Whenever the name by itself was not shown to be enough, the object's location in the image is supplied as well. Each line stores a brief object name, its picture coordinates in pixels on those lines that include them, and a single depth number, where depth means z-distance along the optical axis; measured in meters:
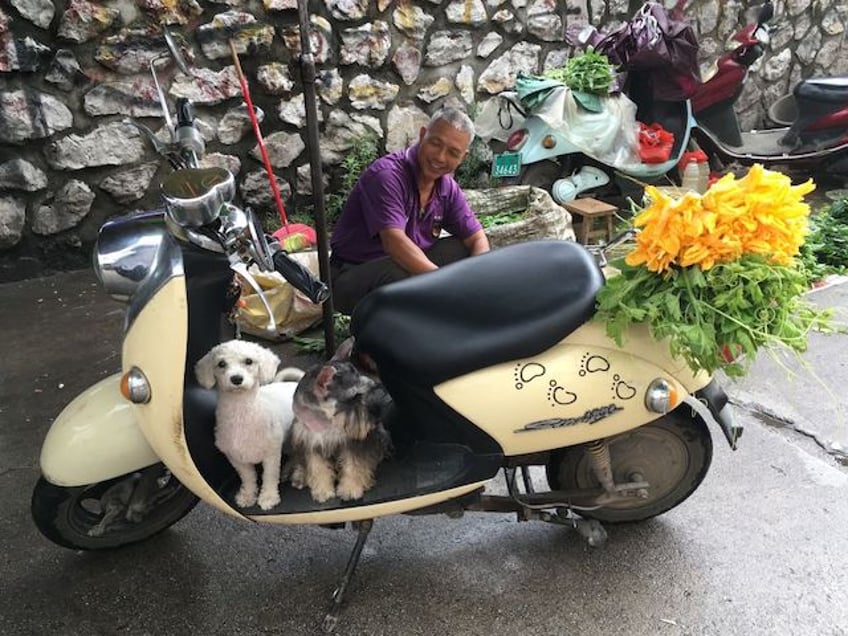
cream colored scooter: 1.60
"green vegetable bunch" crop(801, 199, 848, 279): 4.28
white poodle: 1.65
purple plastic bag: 4.61
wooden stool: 4.38
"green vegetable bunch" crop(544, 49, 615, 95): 4.63
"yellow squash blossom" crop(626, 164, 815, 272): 1.53
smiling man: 2.54
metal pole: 2.23
